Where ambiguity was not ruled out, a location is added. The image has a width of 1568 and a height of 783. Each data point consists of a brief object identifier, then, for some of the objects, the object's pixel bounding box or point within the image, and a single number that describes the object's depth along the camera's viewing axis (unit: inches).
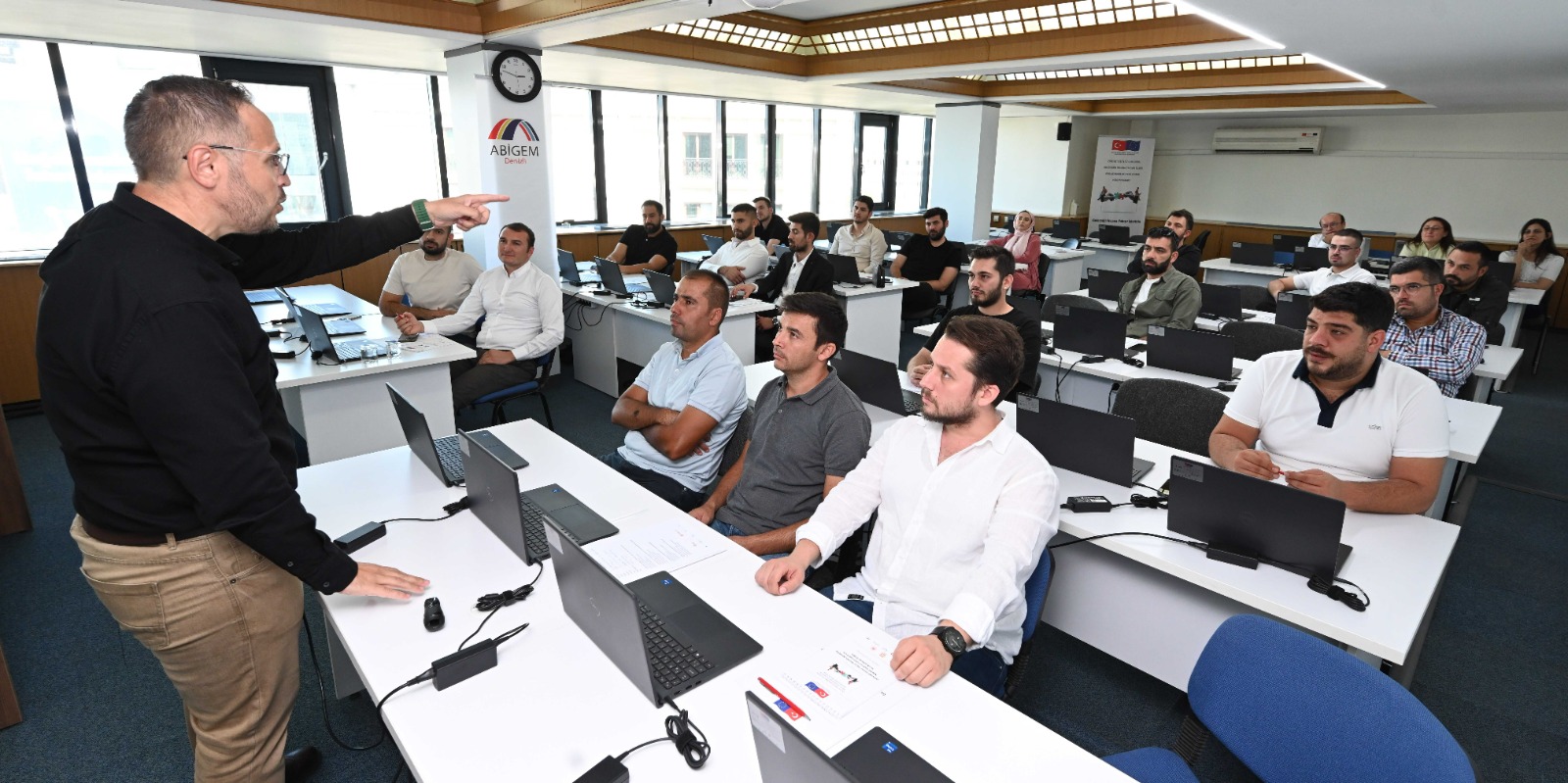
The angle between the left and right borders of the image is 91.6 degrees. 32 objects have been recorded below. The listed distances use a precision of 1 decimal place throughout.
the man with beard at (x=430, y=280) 208.2
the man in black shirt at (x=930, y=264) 293.9
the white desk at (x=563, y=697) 52.9
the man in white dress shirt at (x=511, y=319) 181.6
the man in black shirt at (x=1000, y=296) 151.0
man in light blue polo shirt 115.4
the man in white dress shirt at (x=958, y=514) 72.7
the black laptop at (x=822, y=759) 35.0
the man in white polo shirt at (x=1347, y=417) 91.3
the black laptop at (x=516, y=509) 77.1
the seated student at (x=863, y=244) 309.1
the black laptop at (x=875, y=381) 129.1
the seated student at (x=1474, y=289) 207.8
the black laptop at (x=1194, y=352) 152.1
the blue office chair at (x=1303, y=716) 50.8
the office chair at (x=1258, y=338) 162.4
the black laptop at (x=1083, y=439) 97.6
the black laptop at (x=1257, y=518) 74.6
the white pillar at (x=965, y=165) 388.2
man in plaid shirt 144.4
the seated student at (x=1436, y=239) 293.4
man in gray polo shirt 96.6
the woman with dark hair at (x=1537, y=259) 278.1
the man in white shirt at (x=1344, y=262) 216.8
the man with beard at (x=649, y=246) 299.6
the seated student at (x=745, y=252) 268.8
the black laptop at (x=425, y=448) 95.7
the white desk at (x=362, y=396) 146.9
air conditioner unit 442.0
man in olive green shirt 197.6
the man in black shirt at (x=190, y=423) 53.4
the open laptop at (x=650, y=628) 57.1
